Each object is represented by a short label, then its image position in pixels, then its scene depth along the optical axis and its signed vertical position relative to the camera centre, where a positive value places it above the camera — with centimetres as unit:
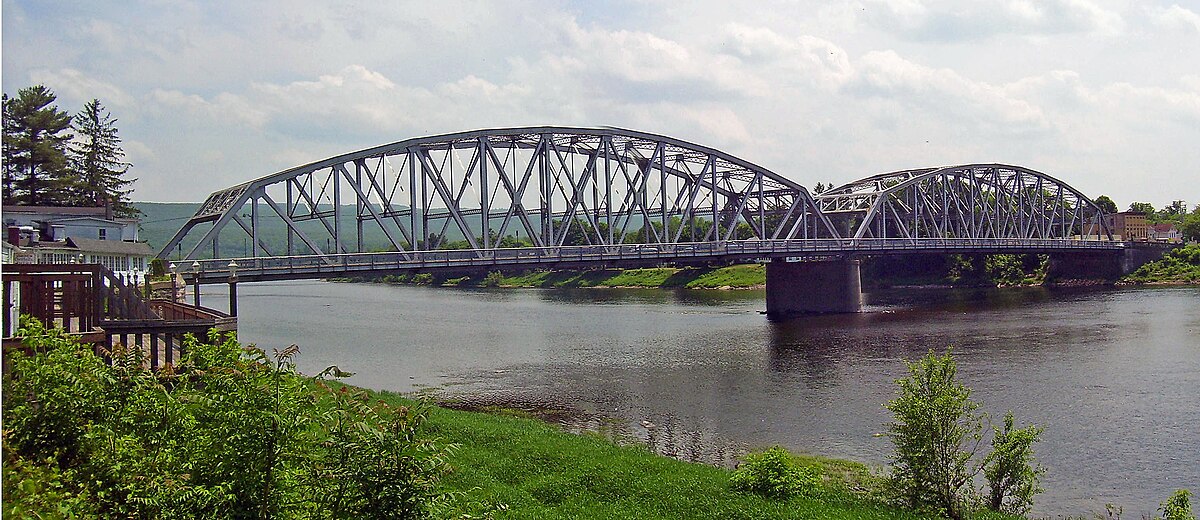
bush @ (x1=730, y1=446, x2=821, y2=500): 1908 -484
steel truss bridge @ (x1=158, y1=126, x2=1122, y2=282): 5128 +364
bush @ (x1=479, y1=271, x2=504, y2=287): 14375 -373
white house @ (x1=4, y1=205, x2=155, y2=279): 4525 +138
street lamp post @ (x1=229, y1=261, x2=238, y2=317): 3391 -102
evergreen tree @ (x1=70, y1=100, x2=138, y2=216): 7625 +814
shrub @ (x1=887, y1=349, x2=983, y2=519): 1791 -366
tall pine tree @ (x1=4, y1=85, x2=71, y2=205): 6322 +813
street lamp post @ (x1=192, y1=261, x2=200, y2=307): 4329 -62
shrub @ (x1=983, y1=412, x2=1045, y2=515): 1823 -453
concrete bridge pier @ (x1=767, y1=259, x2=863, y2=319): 7944 -316
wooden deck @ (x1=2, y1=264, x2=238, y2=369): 1788 -97
